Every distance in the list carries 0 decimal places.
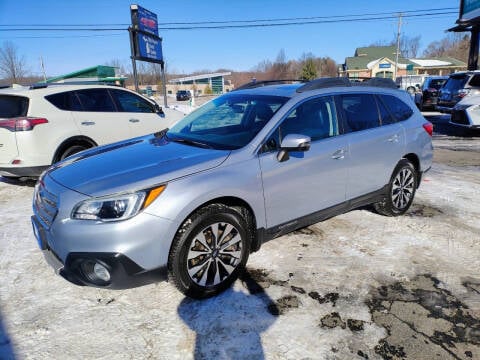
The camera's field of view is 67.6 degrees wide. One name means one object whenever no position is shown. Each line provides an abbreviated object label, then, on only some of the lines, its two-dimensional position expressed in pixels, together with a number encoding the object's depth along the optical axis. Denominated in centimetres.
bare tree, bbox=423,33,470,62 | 7649
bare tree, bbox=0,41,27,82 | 5394
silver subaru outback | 250
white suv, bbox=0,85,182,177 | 541
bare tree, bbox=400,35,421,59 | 8806
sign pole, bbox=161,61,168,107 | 1717
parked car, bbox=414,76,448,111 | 1773
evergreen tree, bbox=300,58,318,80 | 5384
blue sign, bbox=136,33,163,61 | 1534
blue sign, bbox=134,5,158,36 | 1518
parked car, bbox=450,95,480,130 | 1024
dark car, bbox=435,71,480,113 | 1262
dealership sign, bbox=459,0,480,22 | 2130
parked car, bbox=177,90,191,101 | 4987
